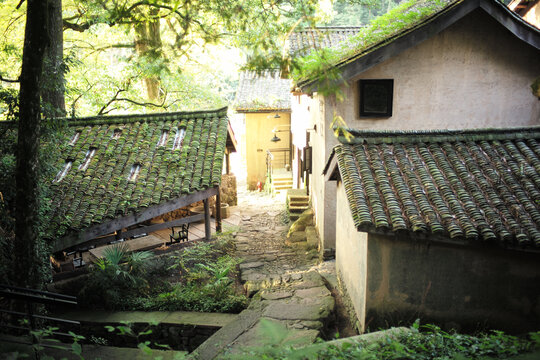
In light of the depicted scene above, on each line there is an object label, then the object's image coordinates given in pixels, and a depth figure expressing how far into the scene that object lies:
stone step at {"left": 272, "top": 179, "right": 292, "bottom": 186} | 21.72
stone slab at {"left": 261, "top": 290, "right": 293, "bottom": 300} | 8.09
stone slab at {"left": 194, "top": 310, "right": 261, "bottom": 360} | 6.30
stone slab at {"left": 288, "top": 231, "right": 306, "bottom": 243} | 14.42
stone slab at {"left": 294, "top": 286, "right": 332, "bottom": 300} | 8.05
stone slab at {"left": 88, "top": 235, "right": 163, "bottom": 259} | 10.01
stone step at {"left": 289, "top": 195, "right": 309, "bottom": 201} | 16.55
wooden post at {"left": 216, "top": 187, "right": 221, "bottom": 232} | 12.28
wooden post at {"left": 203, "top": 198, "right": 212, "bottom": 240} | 11.25
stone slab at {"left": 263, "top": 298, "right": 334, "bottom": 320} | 7.14
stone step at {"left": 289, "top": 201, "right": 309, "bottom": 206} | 16.55
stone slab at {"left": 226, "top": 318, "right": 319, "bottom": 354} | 6.04
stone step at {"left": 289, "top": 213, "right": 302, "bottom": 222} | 16.22
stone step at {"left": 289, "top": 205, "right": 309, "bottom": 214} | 16.31
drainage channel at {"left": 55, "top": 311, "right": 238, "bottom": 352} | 7.82
